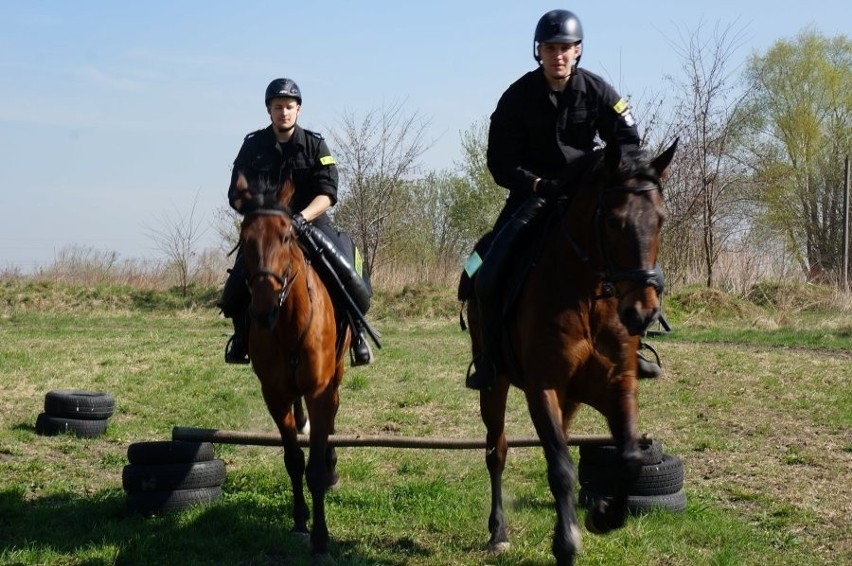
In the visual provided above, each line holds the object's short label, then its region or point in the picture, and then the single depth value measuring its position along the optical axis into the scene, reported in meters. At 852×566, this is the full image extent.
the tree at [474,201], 37.06
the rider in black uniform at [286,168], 7.51
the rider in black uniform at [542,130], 6.09
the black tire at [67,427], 10.12
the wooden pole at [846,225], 29.95
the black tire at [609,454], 7.01
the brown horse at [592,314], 4.98
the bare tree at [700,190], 28.16
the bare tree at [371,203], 31.80
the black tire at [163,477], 7.15
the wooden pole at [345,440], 7.46
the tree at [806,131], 39.03
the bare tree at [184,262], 31.98
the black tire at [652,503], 6.99
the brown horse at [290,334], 6.11
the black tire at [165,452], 7.32
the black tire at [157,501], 7.14
